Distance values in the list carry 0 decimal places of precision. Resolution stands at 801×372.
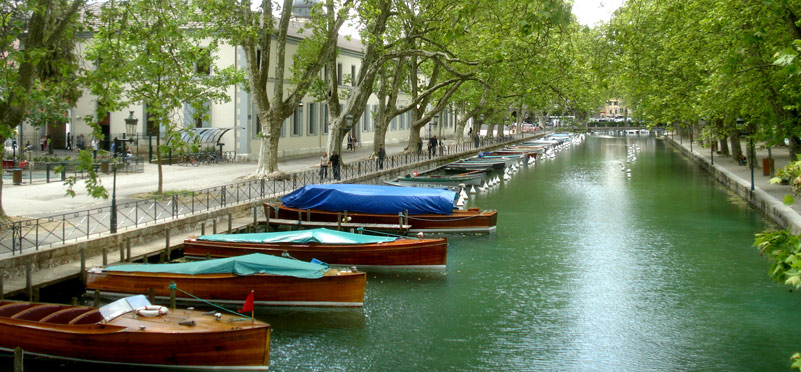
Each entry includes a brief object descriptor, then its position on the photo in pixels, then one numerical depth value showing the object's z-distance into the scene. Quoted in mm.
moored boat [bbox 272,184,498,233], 27172
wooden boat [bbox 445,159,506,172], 48716
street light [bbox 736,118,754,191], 33031
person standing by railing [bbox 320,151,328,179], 35312
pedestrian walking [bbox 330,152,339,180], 36938
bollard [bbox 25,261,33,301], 16031
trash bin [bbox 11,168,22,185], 31269
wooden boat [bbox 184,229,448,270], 21219
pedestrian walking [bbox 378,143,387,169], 43066
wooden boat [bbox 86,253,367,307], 17328
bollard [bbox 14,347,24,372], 11953
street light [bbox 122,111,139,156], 30719
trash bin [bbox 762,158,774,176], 38375
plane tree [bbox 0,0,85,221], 14805
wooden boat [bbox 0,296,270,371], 13148
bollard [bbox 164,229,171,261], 20906
